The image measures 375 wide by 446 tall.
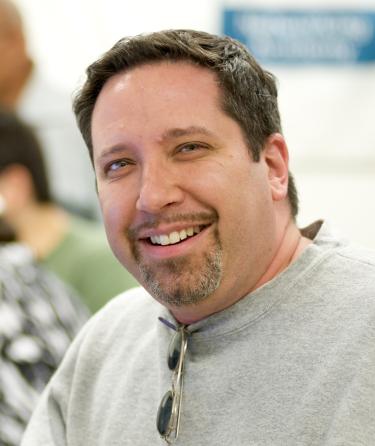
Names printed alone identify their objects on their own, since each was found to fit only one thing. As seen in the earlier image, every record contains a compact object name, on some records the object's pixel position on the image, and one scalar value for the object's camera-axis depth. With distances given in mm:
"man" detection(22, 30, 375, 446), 2230
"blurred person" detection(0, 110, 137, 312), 5250
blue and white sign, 7949
